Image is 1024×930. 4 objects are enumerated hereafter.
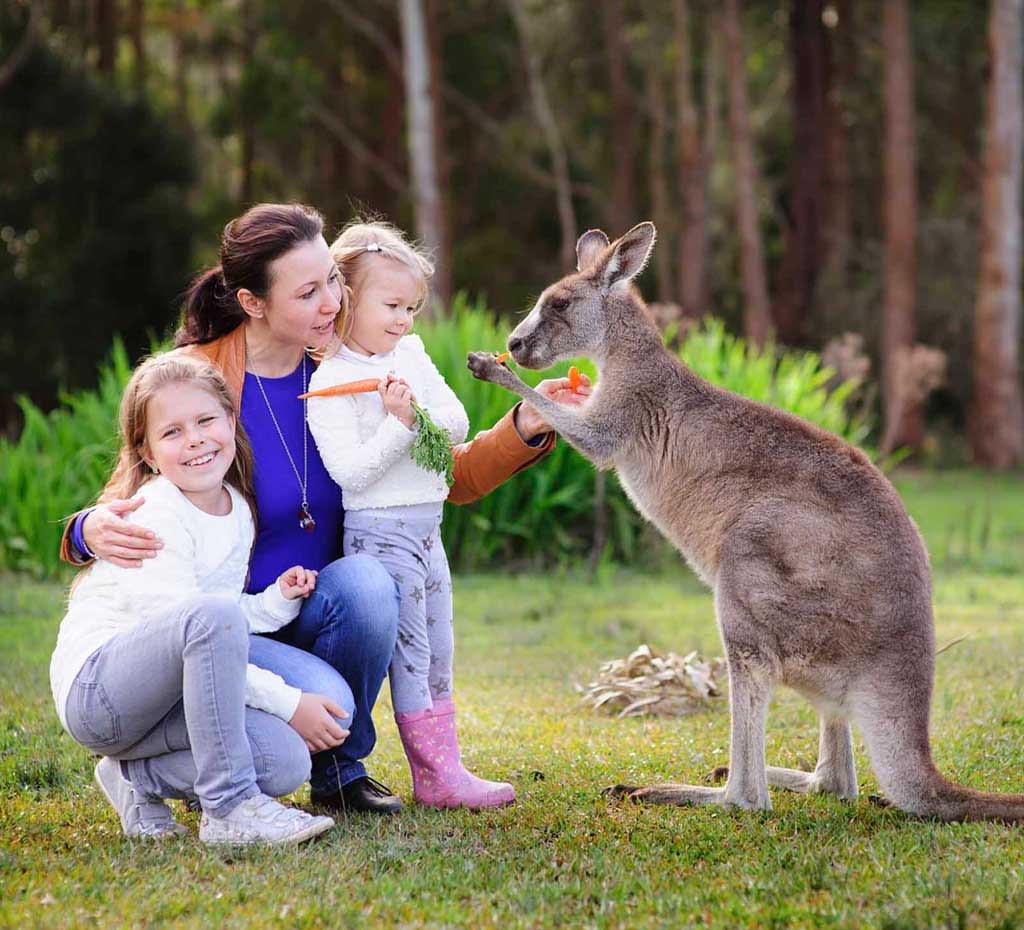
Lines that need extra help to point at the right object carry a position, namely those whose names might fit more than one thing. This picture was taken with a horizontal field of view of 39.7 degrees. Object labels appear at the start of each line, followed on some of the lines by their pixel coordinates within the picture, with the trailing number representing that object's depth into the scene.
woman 3.92
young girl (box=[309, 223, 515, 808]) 4.04
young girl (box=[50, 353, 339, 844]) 3.54
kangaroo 3.83
